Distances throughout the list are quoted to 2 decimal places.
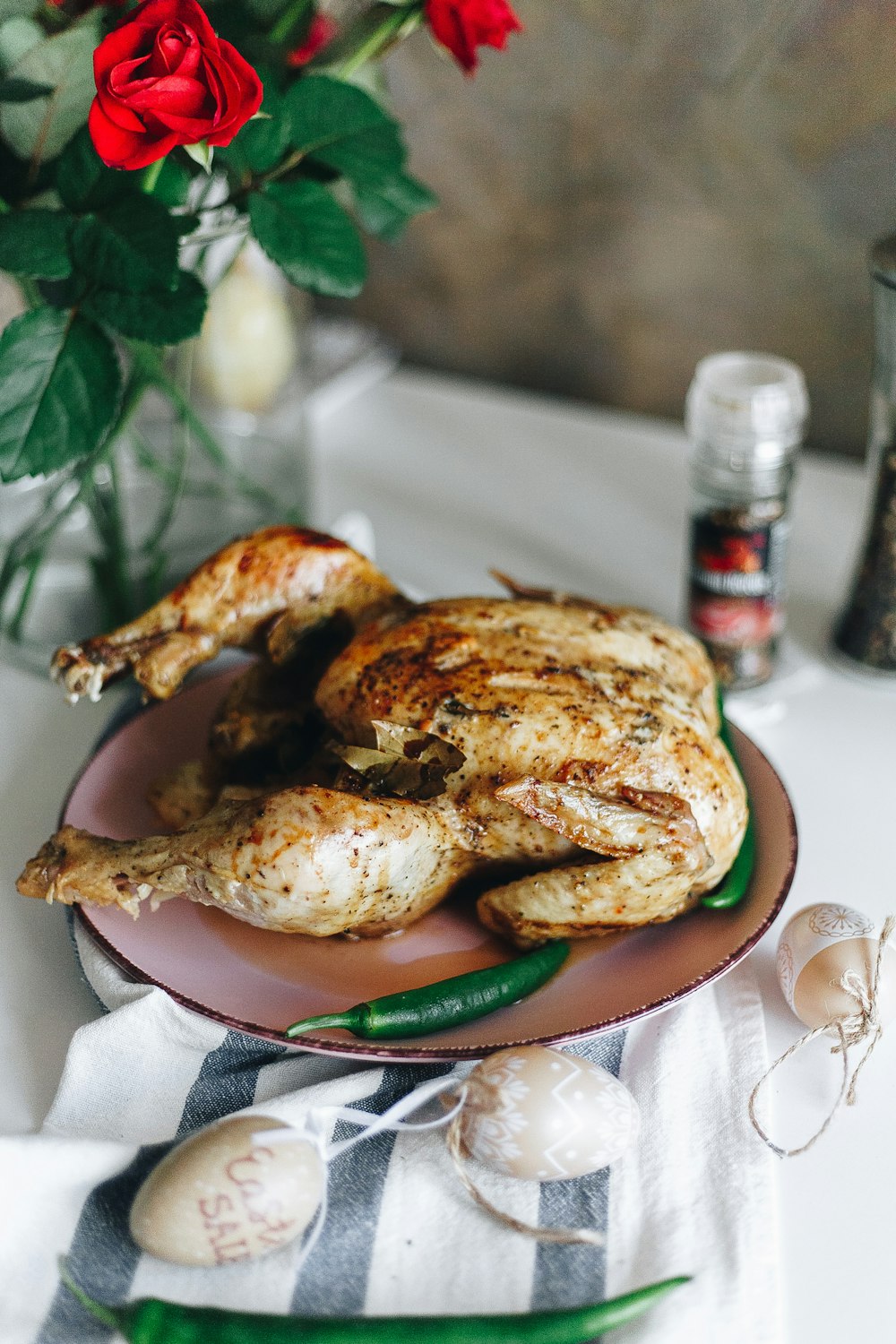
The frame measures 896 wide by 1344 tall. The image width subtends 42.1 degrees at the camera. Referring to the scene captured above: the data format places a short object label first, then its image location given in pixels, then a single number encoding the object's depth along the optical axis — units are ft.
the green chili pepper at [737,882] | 2.62
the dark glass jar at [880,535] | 3.40
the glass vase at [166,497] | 3.59
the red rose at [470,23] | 2.89
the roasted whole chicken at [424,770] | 2.41
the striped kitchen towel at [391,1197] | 2.01
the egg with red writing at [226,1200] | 1.98
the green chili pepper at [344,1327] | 1.90
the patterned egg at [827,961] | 2.42
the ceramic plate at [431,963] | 2.34
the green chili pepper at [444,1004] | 2.33
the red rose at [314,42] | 3.05
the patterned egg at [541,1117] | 2.12
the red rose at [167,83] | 2.36
